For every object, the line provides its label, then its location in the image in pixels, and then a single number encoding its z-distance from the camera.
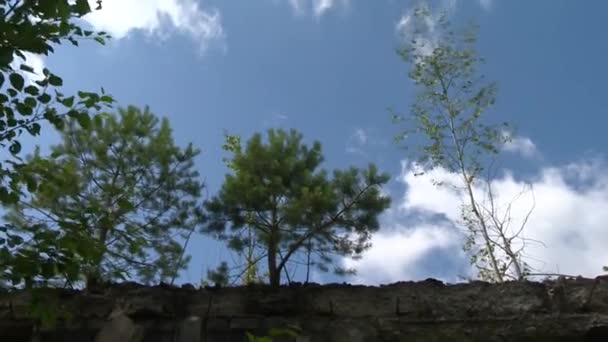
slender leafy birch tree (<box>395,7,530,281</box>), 5.13
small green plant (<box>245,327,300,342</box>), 1.67
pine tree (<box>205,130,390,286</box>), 4.93
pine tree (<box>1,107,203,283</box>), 5.20
